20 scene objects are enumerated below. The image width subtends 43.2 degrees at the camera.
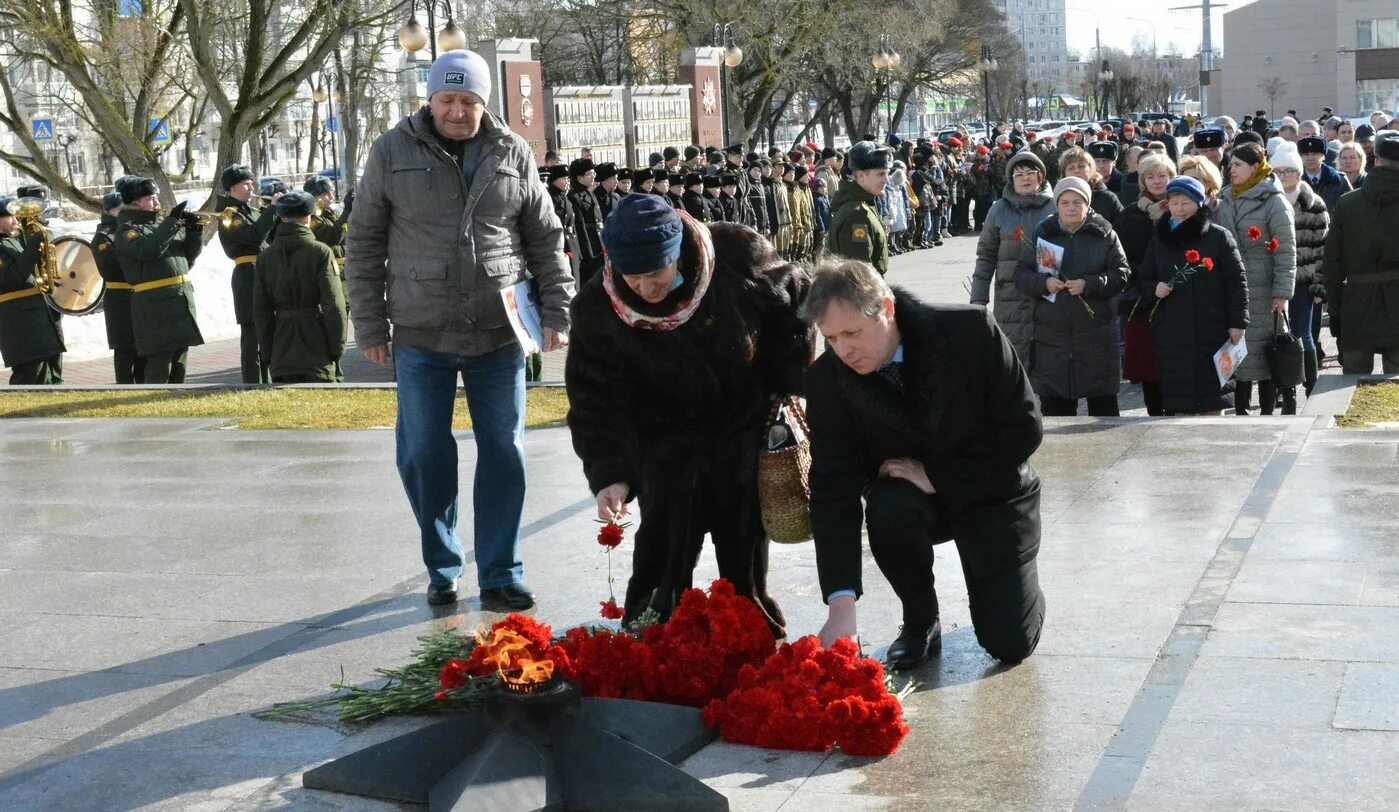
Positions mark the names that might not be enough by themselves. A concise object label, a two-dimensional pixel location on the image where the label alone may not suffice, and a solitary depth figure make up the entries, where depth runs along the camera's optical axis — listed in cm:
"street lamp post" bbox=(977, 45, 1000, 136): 4894
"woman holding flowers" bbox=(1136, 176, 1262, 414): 899
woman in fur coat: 504
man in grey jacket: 592
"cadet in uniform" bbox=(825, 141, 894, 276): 979
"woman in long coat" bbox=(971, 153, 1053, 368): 943
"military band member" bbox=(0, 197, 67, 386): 1370
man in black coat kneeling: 479
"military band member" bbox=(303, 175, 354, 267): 1488
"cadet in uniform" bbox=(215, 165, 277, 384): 1359
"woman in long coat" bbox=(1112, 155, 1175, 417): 938
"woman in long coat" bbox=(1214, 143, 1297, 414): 966
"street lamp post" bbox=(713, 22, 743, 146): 3253
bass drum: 1460
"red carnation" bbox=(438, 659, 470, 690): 457
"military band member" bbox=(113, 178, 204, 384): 1284
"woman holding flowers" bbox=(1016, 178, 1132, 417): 902
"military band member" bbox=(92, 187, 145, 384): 1355
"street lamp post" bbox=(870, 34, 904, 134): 4532
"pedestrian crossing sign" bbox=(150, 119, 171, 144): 2492
